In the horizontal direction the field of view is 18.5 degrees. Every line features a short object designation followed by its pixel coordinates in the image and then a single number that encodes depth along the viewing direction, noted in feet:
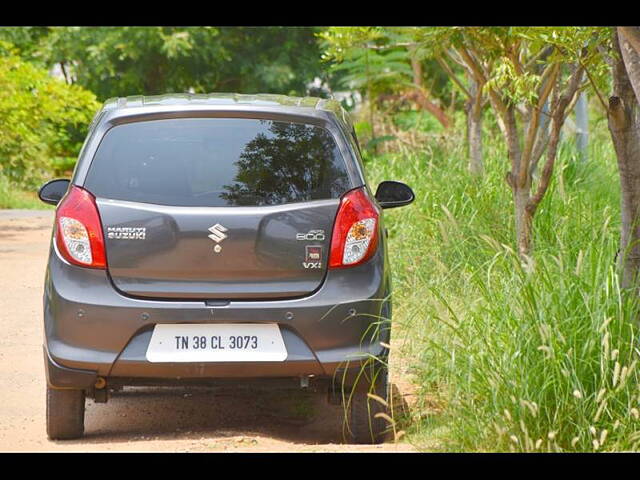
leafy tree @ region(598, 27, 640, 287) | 30.21
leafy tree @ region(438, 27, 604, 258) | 41.53
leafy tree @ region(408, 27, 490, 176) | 48.61
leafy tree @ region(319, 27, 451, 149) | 94.56
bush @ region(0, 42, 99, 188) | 92.55
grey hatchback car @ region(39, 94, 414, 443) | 28.83
